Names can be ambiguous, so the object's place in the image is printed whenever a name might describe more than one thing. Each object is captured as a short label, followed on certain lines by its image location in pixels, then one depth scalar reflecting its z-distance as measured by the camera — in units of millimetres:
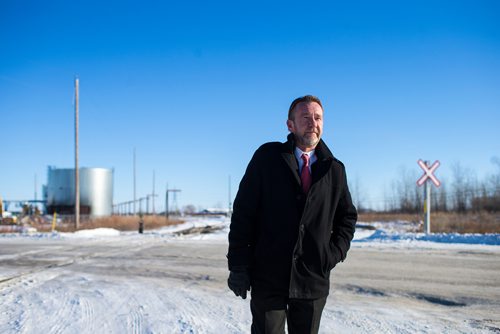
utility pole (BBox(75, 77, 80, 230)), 24375
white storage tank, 38125
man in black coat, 2434
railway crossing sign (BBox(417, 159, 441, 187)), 15906
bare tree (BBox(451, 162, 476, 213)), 60097
